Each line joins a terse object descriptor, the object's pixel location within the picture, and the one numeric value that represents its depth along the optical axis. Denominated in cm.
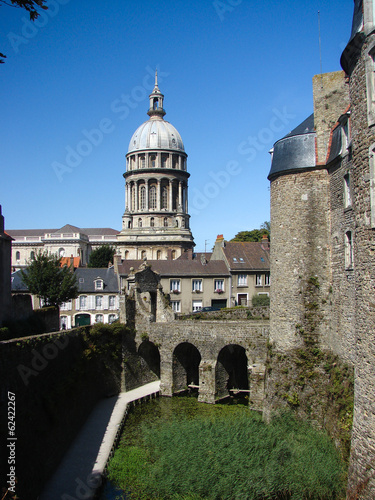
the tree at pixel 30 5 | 765
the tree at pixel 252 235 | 6431
